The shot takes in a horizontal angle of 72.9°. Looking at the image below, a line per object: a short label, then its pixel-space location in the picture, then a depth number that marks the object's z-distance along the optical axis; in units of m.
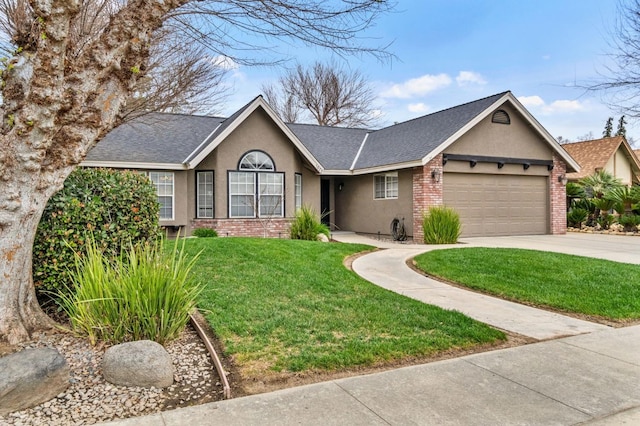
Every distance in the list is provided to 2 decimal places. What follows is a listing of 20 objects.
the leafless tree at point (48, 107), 3.90
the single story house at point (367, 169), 14.46
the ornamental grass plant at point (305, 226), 13.67
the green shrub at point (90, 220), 4.65
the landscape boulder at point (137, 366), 3.45
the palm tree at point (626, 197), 18.53
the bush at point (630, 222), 17.70
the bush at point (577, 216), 20.02
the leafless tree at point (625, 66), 7.46
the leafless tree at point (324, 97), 33.50
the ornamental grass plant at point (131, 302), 4.11
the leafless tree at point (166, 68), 6.67
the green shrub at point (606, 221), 18.81
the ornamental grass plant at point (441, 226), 13.84
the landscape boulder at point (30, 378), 3.04
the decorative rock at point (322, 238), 14.03
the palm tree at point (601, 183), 20.19
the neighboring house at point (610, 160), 25.06
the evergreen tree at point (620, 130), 50.06
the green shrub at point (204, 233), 13.86
